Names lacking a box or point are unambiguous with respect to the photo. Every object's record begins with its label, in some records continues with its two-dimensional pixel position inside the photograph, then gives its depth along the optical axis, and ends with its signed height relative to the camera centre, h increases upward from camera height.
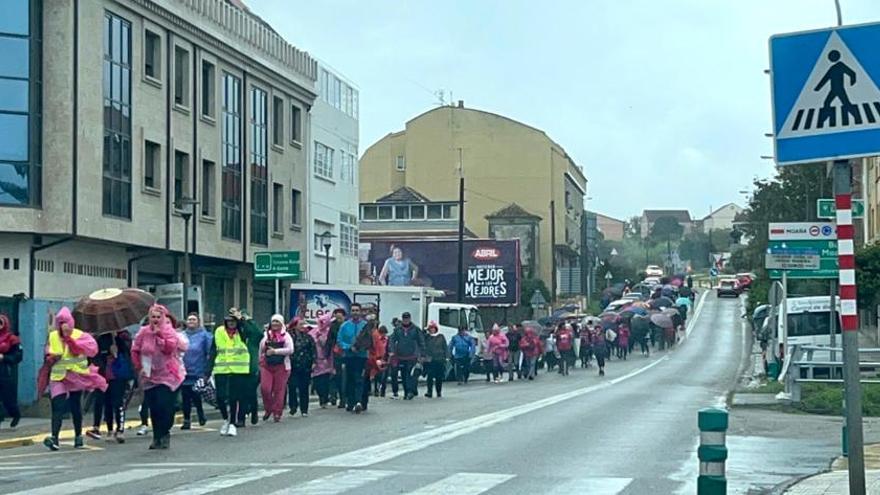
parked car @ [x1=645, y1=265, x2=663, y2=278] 125.29 +3.05
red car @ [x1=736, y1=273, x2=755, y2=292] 93.27 +1.67
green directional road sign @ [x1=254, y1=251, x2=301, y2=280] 32.03 +0.96
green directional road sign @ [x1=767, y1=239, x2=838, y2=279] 25.22 +0.97
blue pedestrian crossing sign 8.31 +1.25
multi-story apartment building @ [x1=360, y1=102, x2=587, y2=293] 100.56 +9.92
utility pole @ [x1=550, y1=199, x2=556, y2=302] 89.28 +3.34
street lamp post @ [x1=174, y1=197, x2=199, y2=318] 29.95 +2.11
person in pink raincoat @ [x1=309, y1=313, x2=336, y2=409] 24.97 -0.98
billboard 69.12 +1.92
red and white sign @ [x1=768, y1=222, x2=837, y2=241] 25.11 +1.28
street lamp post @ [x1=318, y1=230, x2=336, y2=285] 47.44 +2.12
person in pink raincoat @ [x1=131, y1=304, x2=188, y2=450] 16.89 -0.72
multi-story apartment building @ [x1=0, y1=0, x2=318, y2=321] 29.98 +4.13
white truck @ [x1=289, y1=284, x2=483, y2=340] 40.00 +0.14
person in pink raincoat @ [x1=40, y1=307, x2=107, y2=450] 17.53 -0.76
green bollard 8.78 -0.91
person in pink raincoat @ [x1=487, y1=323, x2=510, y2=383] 42.91 -1.34
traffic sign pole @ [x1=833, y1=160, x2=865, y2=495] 8.30 -0.12
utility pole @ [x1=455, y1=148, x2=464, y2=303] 60.47 +2.24
